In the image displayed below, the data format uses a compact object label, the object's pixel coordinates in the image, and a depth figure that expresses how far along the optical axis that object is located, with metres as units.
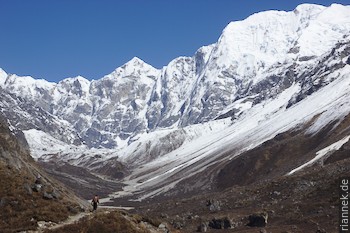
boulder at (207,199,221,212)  158.40
